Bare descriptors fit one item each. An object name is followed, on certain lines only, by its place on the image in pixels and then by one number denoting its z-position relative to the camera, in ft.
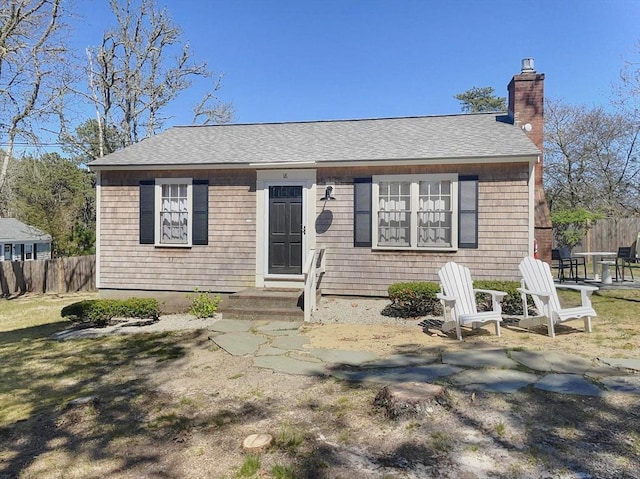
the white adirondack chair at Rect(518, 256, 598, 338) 17.42
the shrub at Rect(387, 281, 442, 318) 21.94
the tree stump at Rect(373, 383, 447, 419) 9.45
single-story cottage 24.81
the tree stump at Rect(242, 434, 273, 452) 8.23
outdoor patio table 33.32
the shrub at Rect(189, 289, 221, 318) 23.43
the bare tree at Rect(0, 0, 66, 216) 37.36
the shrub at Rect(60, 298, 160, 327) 22.22
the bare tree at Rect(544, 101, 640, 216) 65.92
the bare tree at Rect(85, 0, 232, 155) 64.44
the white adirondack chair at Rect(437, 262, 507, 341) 17.10
